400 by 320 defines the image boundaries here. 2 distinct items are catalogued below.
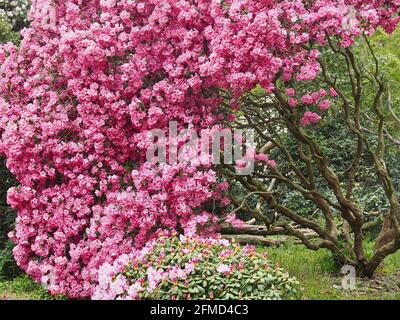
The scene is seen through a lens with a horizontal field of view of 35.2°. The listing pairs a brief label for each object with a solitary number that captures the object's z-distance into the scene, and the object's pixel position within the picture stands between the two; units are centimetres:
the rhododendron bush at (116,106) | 594
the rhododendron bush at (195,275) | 493
